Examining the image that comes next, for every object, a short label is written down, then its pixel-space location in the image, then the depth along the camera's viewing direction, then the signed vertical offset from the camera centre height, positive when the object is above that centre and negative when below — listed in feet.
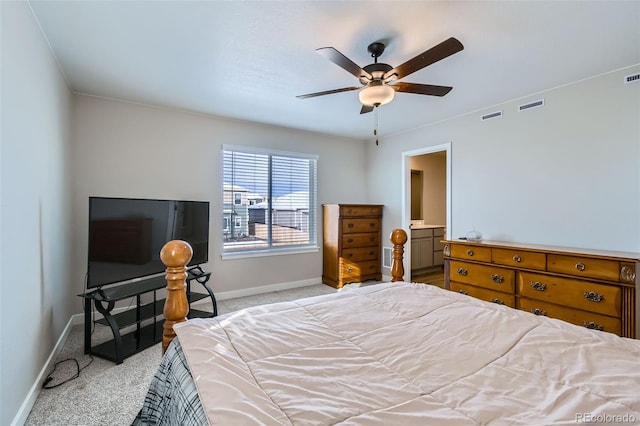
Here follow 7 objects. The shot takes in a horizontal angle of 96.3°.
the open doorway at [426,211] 15.66 +0.20
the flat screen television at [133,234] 8.41 -0.66
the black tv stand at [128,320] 8.16 -3.33
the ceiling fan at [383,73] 6.08 +3.42
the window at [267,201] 13.84 +0.71
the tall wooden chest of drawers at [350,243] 15.48 -1.61
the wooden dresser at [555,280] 7.57 -2.03
